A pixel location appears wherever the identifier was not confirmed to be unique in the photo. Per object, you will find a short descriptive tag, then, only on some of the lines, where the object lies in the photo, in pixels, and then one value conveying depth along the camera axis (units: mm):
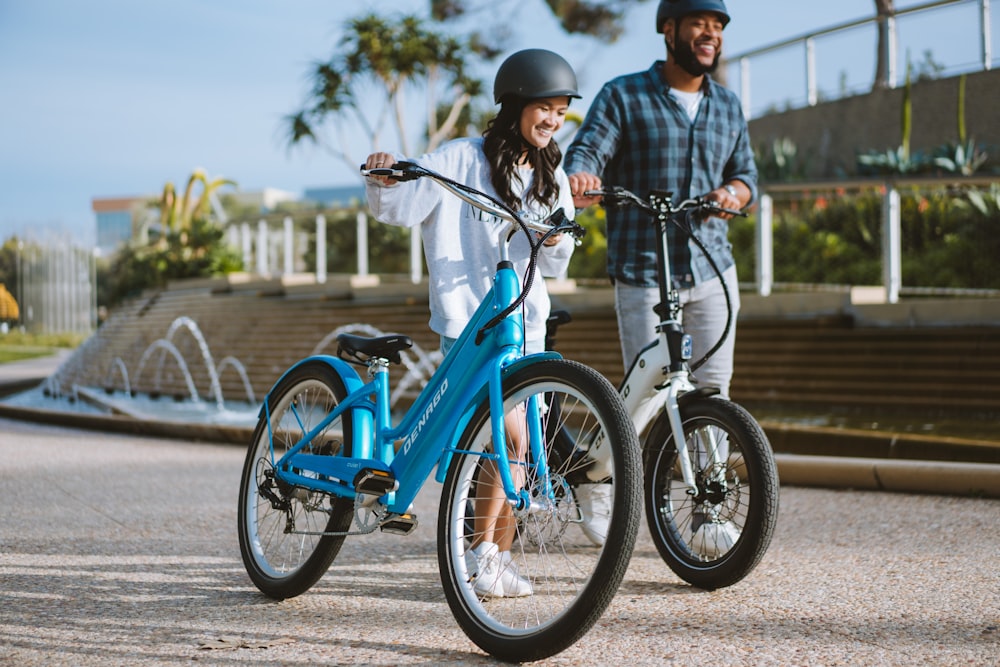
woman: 3539
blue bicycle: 2881
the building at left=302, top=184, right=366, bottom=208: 115862
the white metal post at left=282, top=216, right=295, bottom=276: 19125
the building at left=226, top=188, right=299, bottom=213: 93312
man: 4363
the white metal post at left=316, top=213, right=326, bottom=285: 18094
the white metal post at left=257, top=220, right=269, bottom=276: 20031
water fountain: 11555
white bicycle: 3553
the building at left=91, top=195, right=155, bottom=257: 125250
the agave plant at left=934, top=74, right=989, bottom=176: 14859
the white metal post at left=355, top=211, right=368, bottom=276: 17250
